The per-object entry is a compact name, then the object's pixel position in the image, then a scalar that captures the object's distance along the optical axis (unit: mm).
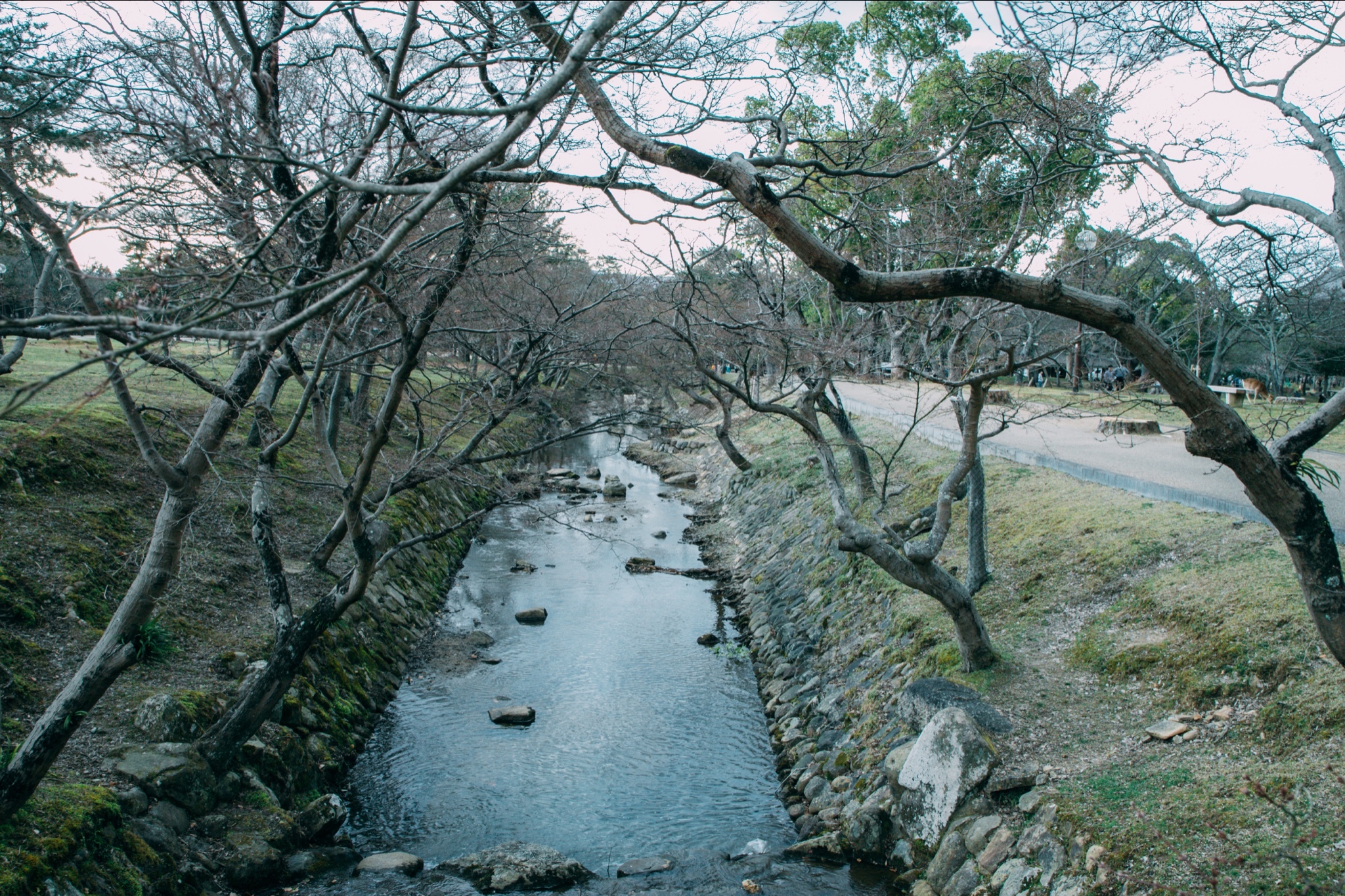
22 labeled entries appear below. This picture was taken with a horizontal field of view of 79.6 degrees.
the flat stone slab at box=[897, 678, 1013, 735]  7477
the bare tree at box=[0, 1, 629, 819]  5441
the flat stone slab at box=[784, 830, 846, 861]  7684
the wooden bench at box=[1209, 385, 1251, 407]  22822
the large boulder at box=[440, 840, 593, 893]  7364
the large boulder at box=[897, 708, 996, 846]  6914
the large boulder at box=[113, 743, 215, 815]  6738
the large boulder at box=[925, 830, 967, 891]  6582
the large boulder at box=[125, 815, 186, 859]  6262
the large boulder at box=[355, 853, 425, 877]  7449
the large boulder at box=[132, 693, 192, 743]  7285
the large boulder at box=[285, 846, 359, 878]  7168
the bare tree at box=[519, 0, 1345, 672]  4215
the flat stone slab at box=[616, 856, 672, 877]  7680
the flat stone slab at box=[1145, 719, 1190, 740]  6586
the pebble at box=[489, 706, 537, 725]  10938
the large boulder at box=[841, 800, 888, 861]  7547
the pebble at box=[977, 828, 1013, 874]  6234
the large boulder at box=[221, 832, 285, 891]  6688
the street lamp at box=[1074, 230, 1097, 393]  13812
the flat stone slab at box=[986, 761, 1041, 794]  6656
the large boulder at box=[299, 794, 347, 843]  7844
